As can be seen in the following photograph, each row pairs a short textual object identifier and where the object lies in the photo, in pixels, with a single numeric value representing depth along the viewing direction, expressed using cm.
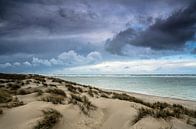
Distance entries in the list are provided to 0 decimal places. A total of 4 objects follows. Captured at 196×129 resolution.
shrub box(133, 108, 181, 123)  389
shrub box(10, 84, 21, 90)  925
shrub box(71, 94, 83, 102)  542
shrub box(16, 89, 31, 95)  741
